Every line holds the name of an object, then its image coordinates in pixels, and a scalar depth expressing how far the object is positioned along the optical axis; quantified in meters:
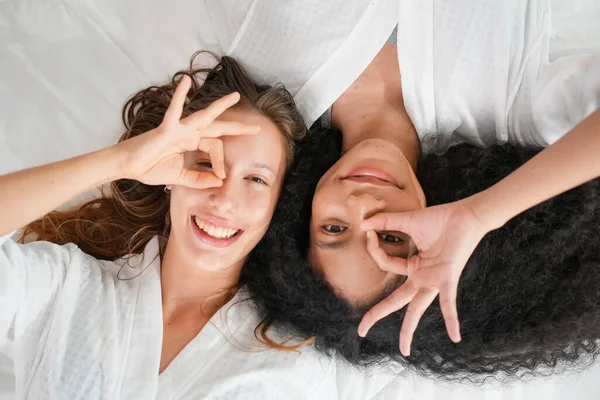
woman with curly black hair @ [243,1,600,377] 1.40
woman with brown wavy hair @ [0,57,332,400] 1.29
